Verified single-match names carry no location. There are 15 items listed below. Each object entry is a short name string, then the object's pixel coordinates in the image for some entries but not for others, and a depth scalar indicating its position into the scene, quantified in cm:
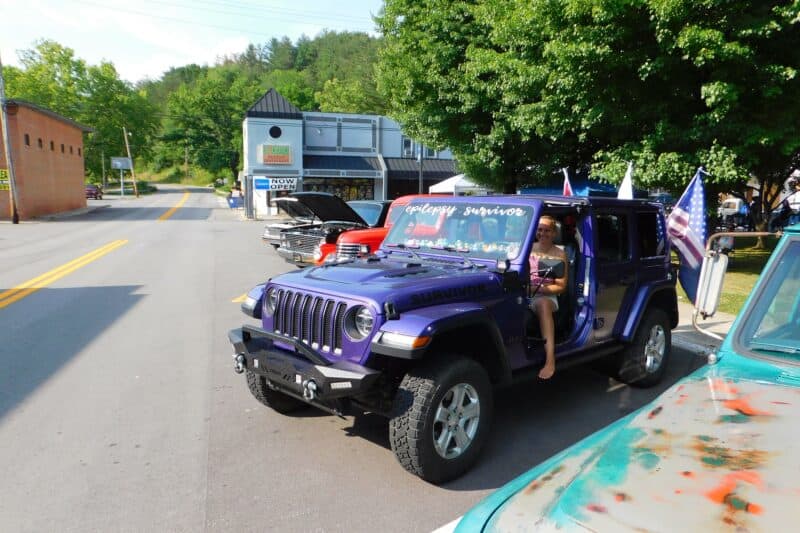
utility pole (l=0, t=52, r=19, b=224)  2733
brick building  2956
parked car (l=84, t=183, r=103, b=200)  5778
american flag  571
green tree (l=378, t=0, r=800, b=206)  891
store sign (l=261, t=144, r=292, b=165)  3588
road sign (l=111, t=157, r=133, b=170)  6831
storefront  3584
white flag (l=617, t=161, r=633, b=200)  913
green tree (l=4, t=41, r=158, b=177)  5903
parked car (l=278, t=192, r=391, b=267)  1180
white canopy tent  2520
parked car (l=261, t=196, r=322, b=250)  1241
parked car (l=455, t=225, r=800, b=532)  160
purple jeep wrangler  360
